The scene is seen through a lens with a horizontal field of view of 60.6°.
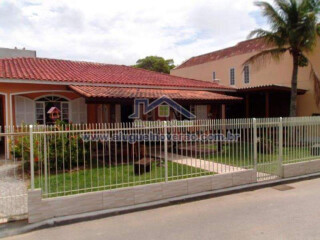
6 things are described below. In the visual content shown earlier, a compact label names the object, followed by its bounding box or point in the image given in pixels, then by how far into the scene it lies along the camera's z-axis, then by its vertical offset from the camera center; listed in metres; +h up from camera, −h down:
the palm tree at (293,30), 13.73 +4.39
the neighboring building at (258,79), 16.67 +2.61
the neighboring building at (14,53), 19.79 +4.84
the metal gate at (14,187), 5.02 -1.65
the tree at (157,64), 41.69 +8.15
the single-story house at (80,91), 10.84 +1.16
